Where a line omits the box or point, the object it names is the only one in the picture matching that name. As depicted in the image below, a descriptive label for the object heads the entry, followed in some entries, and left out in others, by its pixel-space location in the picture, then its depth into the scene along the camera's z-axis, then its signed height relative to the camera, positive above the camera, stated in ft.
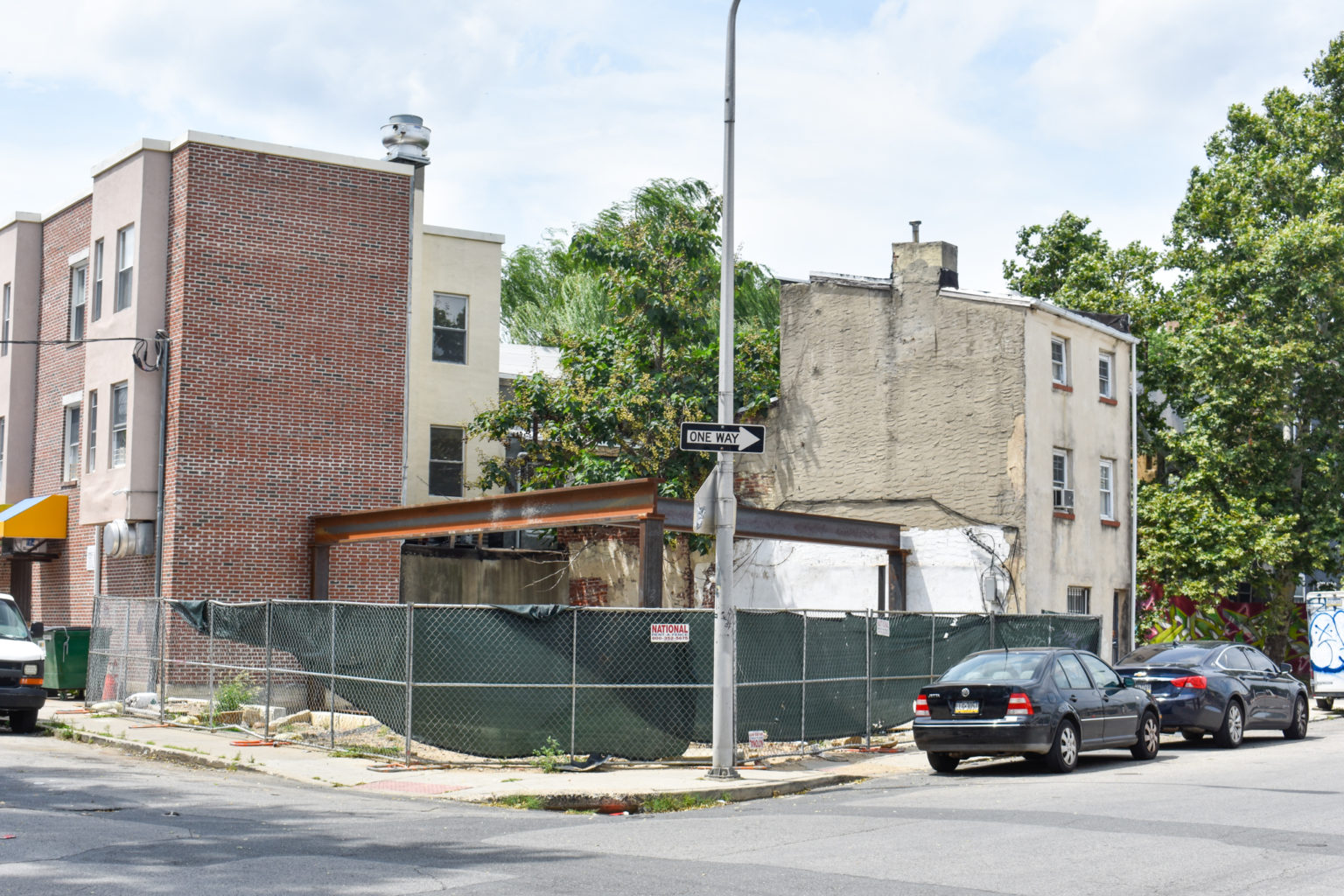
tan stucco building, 90.89 +9.00
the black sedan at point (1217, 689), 60.95 -5.08
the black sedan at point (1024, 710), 49.88 -5.07
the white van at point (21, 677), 62.90 -5.48
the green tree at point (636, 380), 101.14 +14.41
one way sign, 47.37 +4.55
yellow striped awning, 91.66 +2.60
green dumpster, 80.07 -5.73
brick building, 80.74 +11.61
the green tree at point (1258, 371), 105.50 +16.32
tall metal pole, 47.83 -0.37
